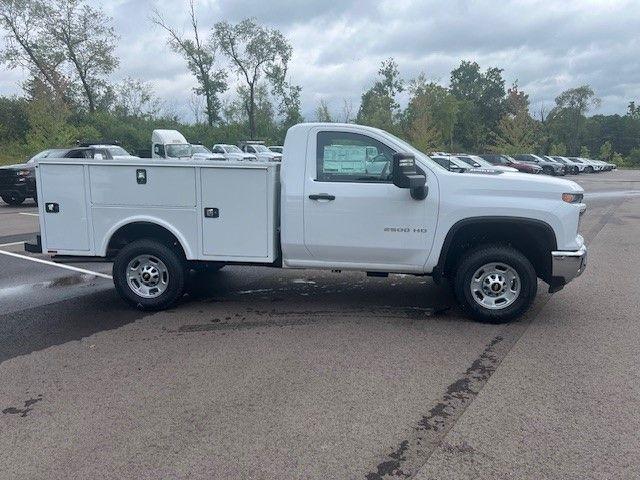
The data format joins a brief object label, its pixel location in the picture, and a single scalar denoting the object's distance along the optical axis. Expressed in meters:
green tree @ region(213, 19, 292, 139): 55.62
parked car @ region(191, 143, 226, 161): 28.83
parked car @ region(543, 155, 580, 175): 51.81
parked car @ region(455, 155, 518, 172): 33.72
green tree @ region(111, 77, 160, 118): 52.31
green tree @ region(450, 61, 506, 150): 78.19
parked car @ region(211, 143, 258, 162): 36.69
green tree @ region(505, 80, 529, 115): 58.42
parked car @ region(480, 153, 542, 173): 45.12
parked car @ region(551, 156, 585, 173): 53.42
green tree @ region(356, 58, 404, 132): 52.69
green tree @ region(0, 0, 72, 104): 42.09
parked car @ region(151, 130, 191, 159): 27.83
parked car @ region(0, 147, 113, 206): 17.77
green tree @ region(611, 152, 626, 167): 77.31
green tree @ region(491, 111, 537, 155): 57.41
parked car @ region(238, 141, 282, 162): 40.11
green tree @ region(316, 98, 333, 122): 46.88
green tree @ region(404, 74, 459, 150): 51.84
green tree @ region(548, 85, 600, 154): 81.56
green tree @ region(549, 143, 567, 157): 71.96
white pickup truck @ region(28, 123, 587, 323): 5.83
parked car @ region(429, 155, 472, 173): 29.16
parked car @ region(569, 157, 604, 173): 55.95
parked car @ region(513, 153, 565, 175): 48.62
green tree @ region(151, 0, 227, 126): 54.44
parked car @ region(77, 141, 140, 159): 18.60
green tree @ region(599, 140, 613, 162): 78.19
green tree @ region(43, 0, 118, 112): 43.34
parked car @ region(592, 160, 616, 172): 59.67
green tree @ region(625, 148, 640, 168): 78.88
